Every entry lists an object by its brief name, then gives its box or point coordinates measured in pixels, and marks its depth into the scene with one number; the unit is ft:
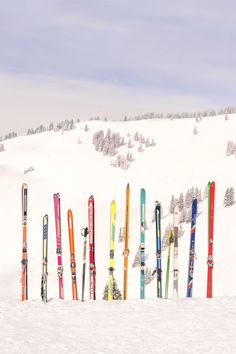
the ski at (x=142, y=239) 52.19
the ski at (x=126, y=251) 49.74
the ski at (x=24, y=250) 48.30
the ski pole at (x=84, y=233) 49.96
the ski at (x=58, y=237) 50.65
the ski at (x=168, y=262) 50.53
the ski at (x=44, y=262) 47.17
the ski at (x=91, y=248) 51.09
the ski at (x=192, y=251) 51.80
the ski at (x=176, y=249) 50.76
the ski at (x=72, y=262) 49.94
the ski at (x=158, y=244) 51.06
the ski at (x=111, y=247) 49.42
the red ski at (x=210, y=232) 50.32
